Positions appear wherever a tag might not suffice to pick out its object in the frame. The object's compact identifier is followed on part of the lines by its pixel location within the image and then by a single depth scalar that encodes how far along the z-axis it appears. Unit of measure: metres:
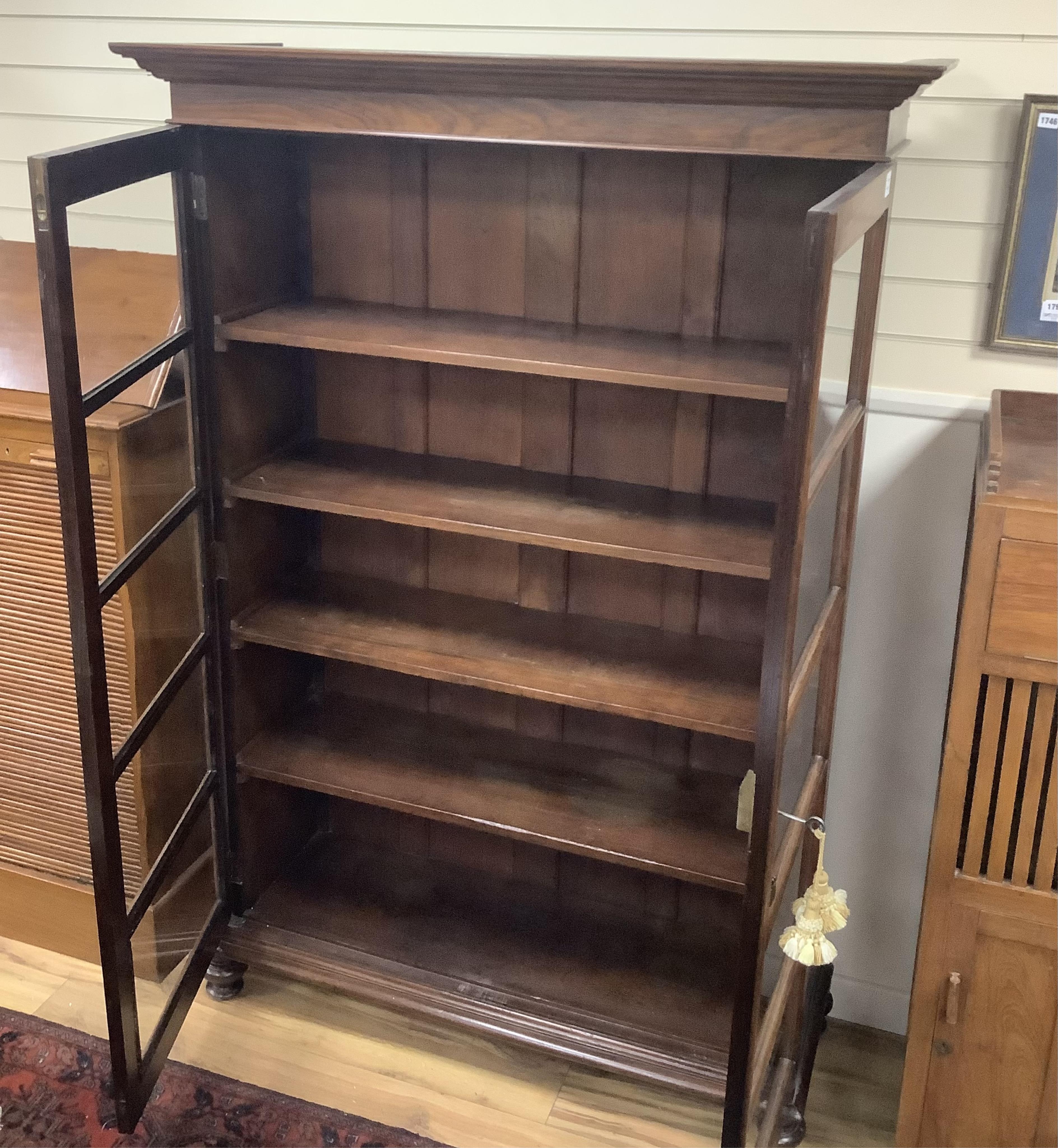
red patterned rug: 1.91
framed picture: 1.70
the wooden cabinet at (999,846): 1.51
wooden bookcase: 1.57
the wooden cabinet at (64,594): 1.80
